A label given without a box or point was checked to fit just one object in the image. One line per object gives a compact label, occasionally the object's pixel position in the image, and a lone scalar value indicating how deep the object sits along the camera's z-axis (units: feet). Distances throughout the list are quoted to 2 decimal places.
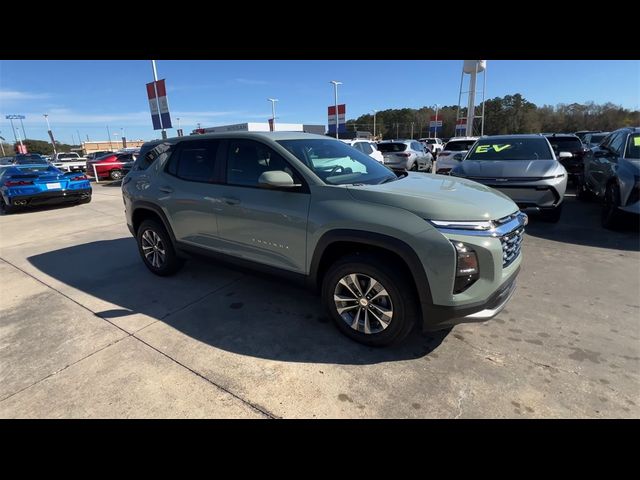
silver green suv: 7.82
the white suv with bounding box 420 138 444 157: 82.41
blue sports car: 30.35
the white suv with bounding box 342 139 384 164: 38.61
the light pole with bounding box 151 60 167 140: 45.01
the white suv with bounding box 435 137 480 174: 33.94
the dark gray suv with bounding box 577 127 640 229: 17.78
